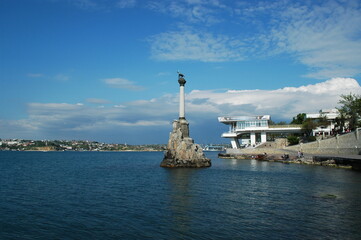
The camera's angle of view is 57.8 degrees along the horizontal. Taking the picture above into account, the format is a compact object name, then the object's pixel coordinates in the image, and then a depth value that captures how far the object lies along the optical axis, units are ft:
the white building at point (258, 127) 289.94
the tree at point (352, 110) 201.11
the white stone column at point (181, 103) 199.41
